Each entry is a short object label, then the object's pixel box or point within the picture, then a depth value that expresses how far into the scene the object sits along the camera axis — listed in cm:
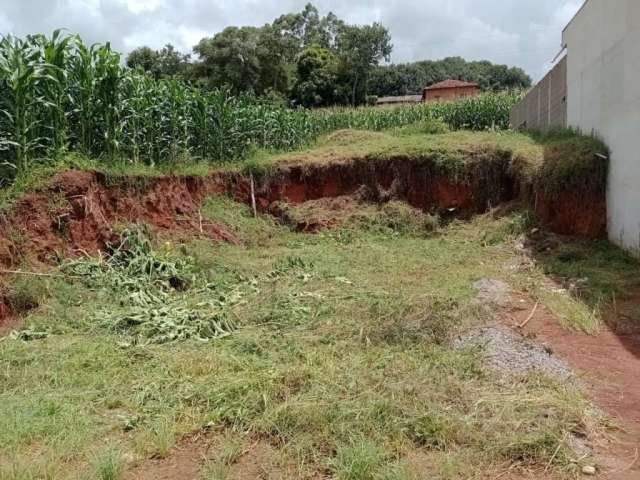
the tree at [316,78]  4028
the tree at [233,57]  3697
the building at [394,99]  4142
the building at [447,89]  4062
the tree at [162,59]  4241
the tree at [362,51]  4172
